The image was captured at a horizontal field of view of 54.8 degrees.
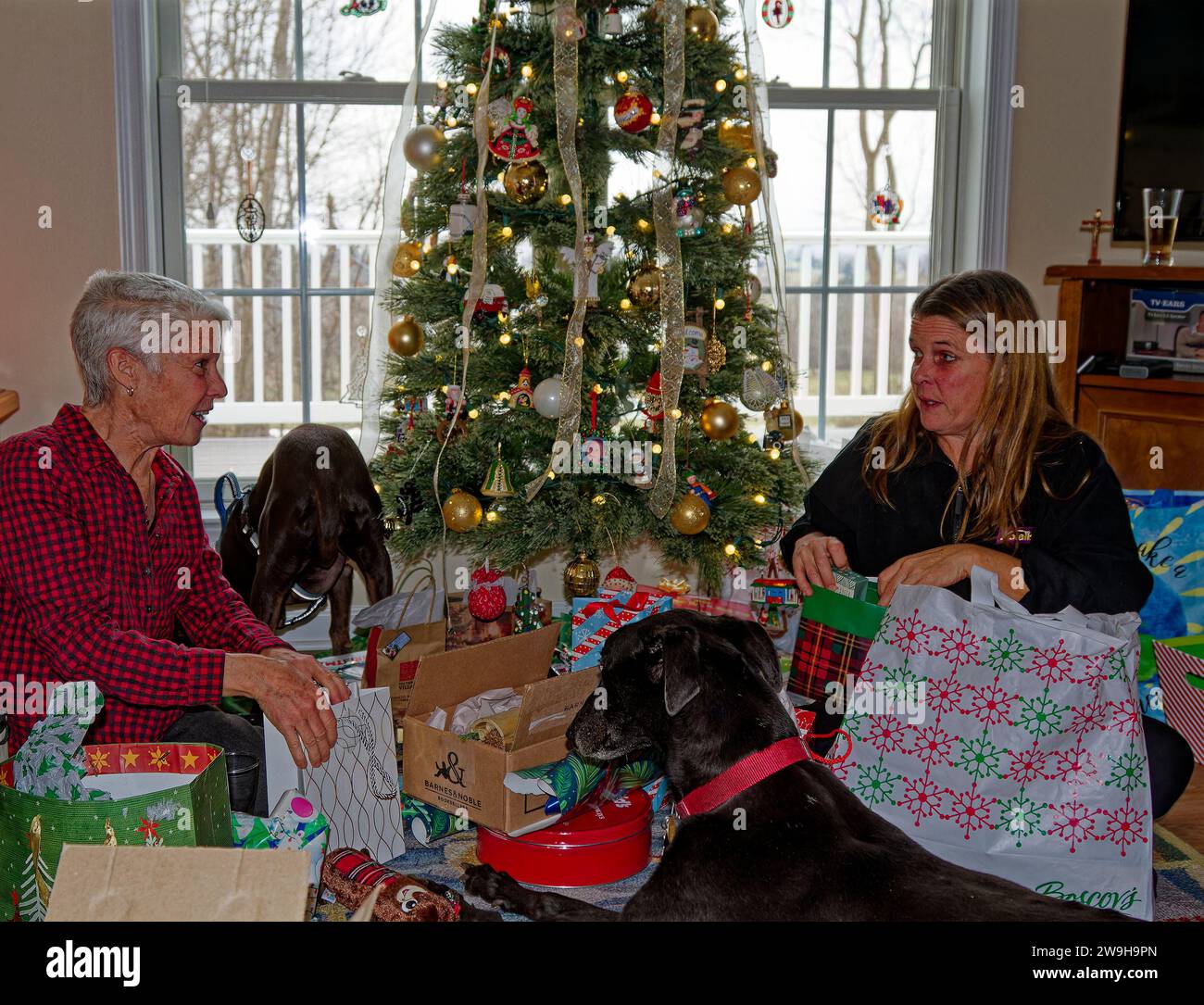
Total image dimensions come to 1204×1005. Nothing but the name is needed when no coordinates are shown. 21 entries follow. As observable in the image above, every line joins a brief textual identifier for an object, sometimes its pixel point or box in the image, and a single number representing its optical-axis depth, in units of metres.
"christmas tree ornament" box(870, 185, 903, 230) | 4.25
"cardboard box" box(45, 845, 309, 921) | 1.28
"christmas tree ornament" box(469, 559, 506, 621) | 3.07
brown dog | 3.03
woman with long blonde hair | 2.13
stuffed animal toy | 1.83
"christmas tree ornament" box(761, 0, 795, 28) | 3.57
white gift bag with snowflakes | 1.79
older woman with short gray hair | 1.89
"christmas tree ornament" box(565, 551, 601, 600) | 3.30
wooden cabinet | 3.60
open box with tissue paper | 2.25
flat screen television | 3.91
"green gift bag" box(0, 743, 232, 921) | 1.55
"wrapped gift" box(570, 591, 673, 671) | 2.58
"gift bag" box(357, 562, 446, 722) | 2.68
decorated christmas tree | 3.18
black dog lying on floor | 1.45
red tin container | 2.26
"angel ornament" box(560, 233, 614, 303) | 3.17
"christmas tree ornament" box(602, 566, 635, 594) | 2.79
